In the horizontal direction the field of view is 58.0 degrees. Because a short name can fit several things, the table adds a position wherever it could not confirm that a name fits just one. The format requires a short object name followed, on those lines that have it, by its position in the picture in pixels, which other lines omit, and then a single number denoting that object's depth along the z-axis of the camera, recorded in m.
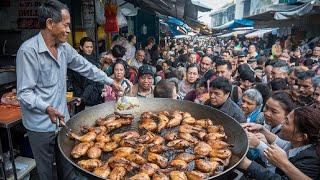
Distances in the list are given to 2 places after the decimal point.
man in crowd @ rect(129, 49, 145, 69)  8.52
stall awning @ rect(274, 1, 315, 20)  9.30
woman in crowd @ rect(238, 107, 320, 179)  2.44
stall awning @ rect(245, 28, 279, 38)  23.81
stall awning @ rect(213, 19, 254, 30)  18.94
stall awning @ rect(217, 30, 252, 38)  27.36
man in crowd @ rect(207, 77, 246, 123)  3.99
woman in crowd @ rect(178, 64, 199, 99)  5.70
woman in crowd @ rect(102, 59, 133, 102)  5.02
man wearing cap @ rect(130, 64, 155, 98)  4.92
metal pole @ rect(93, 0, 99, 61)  7.17
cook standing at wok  2.94
